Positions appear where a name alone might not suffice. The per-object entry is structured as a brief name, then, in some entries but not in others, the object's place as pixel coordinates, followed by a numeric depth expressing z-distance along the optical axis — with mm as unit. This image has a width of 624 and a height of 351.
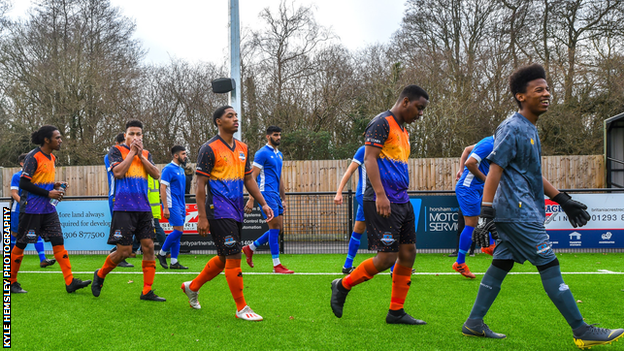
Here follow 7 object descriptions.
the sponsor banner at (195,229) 9305
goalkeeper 3064
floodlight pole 8727
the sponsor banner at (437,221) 8953
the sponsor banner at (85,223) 9492
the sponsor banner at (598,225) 8695
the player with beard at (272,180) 6781
